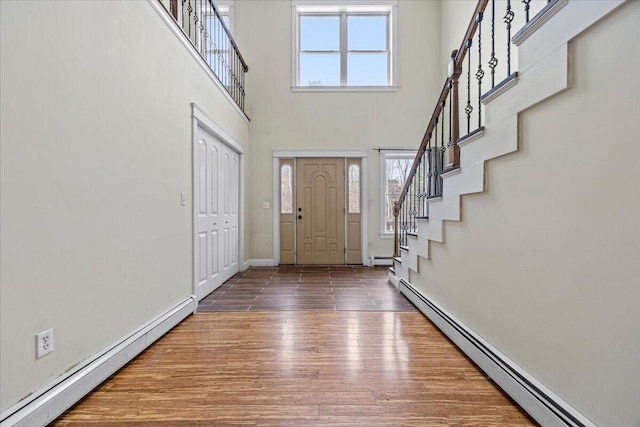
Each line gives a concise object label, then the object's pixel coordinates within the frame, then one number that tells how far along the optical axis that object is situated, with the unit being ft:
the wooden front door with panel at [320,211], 20.38
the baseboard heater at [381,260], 20.30
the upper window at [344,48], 20.44
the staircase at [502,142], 4.72
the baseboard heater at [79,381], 4.75
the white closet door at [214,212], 12.16
